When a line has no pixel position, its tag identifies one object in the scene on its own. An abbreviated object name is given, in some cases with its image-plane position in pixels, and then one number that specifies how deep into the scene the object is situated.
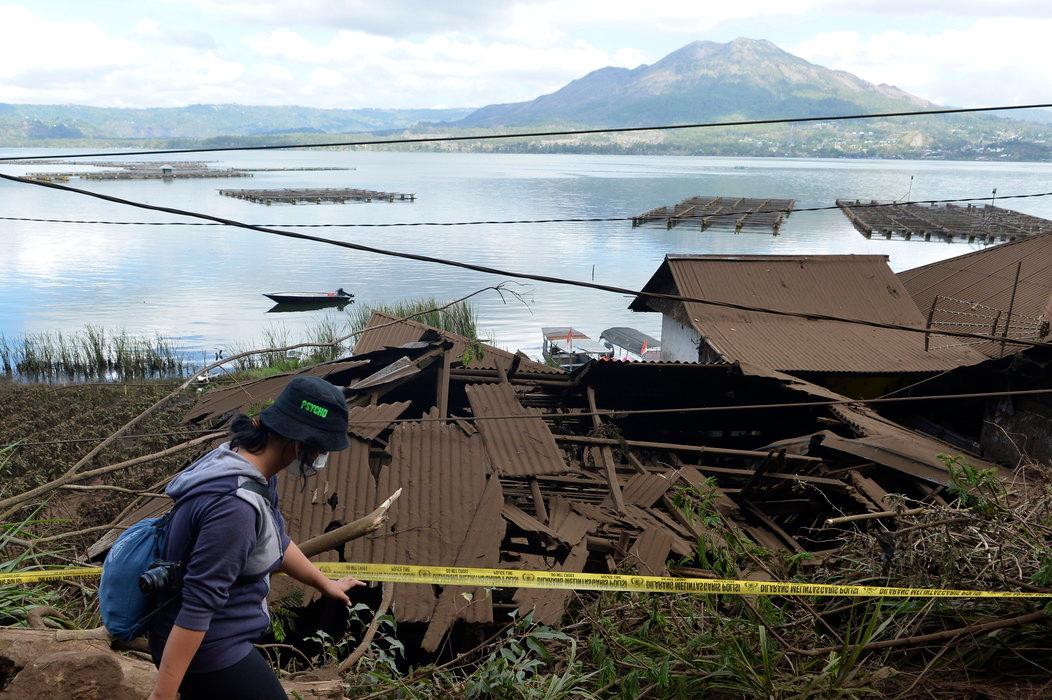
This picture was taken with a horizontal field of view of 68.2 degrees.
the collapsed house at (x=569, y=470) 6.54
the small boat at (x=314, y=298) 37.72
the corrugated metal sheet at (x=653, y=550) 6.32
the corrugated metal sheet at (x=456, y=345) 12.43
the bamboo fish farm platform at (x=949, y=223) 62.09
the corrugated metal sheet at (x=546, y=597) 5.75
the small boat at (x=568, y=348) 23.52
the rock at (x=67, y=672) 3.36
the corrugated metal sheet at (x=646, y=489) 7.84
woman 2.46
